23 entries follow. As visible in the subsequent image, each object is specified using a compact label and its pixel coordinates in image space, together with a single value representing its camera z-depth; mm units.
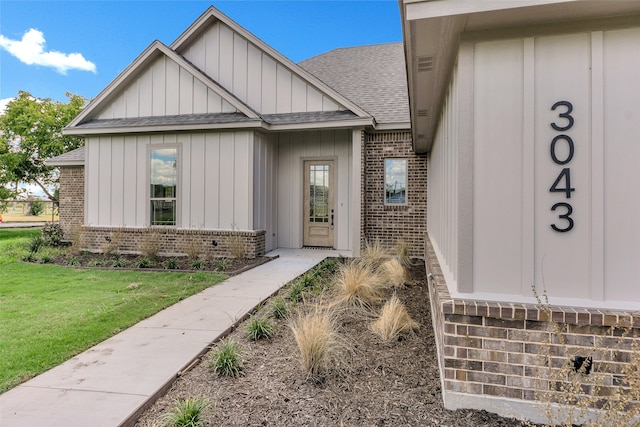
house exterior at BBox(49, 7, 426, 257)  8992
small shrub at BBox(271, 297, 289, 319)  4469
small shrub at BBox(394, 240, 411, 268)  7884
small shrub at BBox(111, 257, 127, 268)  7952
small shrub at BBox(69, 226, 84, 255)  9391
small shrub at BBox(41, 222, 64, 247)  10781
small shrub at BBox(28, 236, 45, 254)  9905
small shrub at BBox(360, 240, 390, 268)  7000
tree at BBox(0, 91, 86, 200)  19422
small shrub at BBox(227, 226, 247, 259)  8647
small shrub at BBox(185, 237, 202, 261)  8656
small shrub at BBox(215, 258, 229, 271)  7597
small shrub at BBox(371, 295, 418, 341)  3743
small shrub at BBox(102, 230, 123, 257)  9202
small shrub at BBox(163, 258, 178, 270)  7762
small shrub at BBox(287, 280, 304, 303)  5152
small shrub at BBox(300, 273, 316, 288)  5922
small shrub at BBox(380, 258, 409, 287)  5922
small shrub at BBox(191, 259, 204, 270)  7730
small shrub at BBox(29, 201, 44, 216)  28520
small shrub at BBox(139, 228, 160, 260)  8727
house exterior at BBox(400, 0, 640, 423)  2350
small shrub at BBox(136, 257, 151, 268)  7961
